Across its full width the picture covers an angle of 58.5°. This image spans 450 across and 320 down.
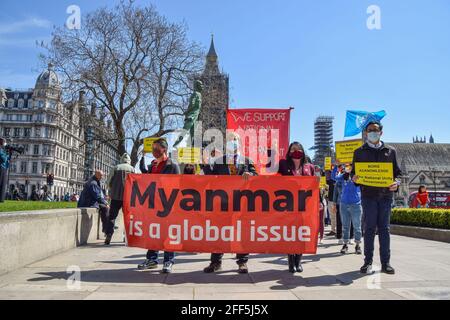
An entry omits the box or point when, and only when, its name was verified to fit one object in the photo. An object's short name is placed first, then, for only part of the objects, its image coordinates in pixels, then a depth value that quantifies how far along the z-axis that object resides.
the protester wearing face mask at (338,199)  9.73
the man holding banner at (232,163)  6.34
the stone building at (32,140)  100.31
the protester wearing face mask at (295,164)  6.29
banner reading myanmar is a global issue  5.93
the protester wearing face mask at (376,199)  5.88
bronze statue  15.57
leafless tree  23.02
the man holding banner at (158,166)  6.22
